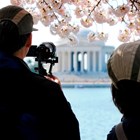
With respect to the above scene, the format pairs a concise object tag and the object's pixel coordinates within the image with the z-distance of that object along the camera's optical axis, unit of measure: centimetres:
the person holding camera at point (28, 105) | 146
